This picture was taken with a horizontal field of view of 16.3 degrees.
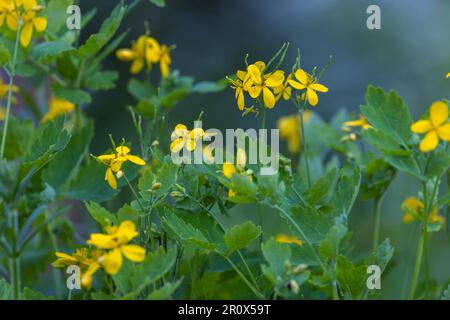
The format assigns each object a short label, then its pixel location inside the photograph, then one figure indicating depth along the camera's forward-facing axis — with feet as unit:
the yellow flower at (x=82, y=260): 2.72
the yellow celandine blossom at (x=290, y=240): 2.96
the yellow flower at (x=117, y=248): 2.56
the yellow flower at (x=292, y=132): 4.20
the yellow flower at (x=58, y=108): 3.65
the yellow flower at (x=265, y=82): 2.75
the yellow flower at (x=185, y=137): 2.75
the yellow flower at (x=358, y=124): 3.25
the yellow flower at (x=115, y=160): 2.75
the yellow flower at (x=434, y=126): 2.66
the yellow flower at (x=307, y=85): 2.78
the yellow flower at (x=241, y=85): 2.76
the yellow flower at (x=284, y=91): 2.80
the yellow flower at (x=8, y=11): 2.99
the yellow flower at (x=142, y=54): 3.55
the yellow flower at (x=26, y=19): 2.99
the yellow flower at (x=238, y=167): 2.76
